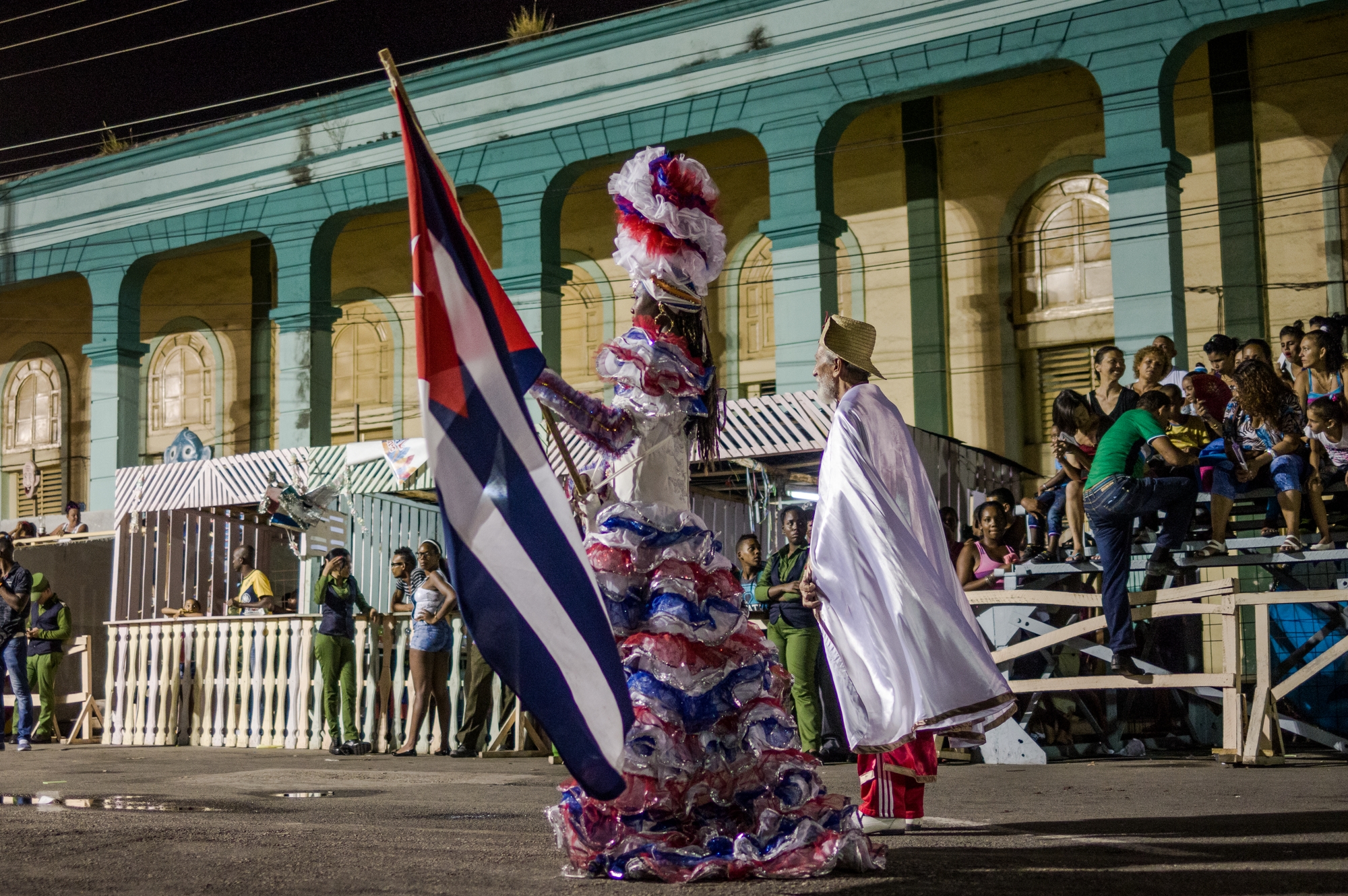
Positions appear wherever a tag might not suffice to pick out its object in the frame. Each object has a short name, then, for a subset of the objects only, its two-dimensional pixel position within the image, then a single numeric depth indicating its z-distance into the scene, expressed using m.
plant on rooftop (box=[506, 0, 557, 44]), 18.67
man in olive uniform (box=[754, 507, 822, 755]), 10.12
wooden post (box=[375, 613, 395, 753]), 12.85
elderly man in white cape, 5.32
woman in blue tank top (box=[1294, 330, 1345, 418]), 9.96
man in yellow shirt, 14.35
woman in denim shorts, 12.11
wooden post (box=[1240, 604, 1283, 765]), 8.66
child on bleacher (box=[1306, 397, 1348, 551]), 9.55
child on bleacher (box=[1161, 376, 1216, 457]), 10.28
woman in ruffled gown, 4.26
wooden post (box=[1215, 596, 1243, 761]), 8.77
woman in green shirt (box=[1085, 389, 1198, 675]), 8.93
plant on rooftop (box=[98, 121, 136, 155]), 21.95
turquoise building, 15.60
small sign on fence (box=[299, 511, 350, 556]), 16.42
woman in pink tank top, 10.50
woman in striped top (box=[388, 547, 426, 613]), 12.83
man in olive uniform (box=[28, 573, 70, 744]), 14.64
